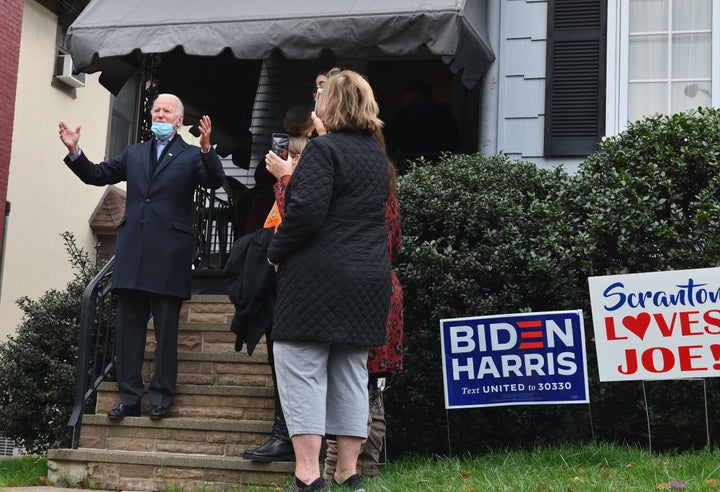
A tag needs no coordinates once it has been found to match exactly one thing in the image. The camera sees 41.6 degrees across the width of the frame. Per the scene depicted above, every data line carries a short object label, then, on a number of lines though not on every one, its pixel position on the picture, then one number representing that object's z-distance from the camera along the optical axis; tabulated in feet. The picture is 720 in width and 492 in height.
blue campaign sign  18.48
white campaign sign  17.71
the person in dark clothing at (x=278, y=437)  17.31
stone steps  17.88
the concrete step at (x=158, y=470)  17.37
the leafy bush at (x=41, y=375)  24.72
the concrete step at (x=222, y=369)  21.67
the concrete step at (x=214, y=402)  20.20
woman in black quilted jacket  13.88
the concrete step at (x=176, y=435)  18.94
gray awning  22.70
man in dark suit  19.63
